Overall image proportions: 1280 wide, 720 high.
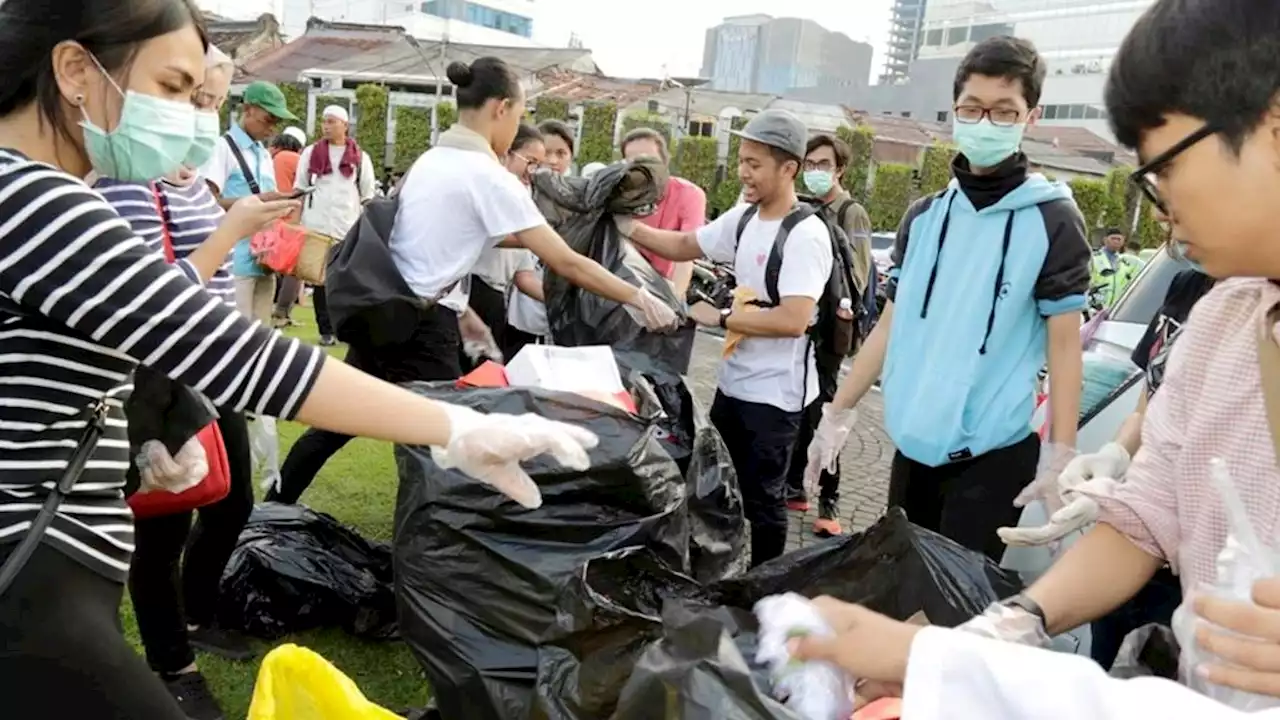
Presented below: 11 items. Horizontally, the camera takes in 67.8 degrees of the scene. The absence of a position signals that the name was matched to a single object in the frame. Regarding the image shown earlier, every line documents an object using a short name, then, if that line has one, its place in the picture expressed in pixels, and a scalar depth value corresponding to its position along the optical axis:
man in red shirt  5.12
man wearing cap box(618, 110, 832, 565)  3.10
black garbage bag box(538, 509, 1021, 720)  1.54
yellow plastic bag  1.36
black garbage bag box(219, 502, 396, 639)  2.82
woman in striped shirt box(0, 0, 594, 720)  1.17
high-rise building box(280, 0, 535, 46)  62.97
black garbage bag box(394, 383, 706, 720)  2.03
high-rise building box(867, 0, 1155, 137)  56.66
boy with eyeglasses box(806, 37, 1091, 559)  2.26
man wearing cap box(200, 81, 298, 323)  5.13
